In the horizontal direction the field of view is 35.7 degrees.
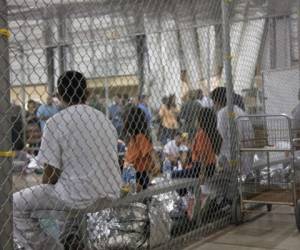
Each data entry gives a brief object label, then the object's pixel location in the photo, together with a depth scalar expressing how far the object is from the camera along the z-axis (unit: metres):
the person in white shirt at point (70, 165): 2.82
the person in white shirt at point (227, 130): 4.63
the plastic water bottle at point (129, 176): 4.07
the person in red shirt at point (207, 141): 4.59
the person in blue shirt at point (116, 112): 5.37
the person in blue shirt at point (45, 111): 8.02
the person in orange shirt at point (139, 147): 4.33
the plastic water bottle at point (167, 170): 4.69
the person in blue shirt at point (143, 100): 5.94
